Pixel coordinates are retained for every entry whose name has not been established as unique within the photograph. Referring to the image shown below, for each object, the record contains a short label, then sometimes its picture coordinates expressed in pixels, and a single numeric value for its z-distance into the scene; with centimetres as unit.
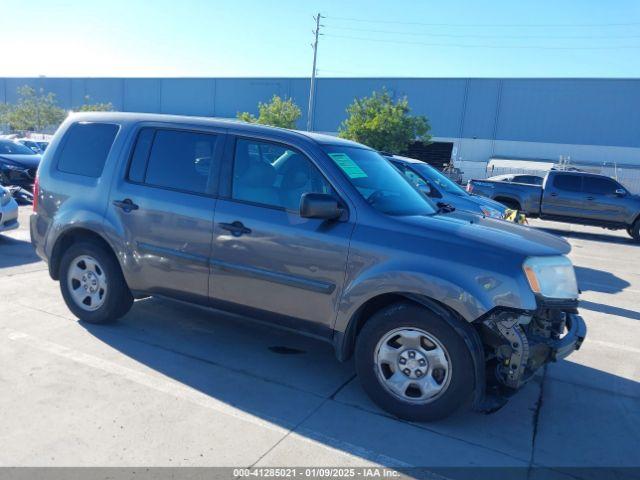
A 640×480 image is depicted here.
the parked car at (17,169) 1369
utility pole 3769
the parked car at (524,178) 2040
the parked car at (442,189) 883
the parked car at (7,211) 819
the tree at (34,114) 5053
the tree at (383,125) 3156
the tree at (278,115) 3697
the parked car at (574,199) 1487
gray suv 338
